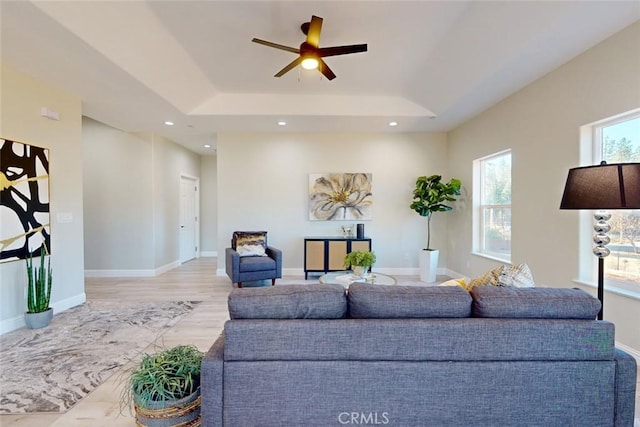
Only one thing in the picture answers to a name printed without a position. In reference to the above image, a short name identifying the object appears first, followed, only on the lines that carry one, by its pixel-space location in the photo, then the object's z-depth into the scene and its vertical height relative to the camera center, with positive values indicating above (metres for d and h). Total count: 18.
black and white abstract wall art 3.12 +0.07
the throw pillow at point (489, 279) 1.88 -0.44
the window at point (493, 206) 4.38 +0.02
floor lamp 1.79 +0.10
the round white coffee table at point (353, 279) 3.45 -0.81
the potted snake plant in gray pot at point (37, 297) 3.24 -0.94
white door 7.23 -0.27
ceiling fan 2.68 +1.42
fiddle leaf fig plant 5.22 +0.23
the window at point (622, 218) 2.60 -0.09
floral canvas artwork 5.86 +0.21
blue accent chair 4.70 -0.91
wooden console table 5.44 -0.76
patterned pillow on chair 5.15 -0.59
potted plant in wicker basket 1.49 -0.90
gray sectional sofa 1.48 -0.79
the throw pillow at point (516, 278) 1.82 -0.41
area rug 2.15 -1.27
